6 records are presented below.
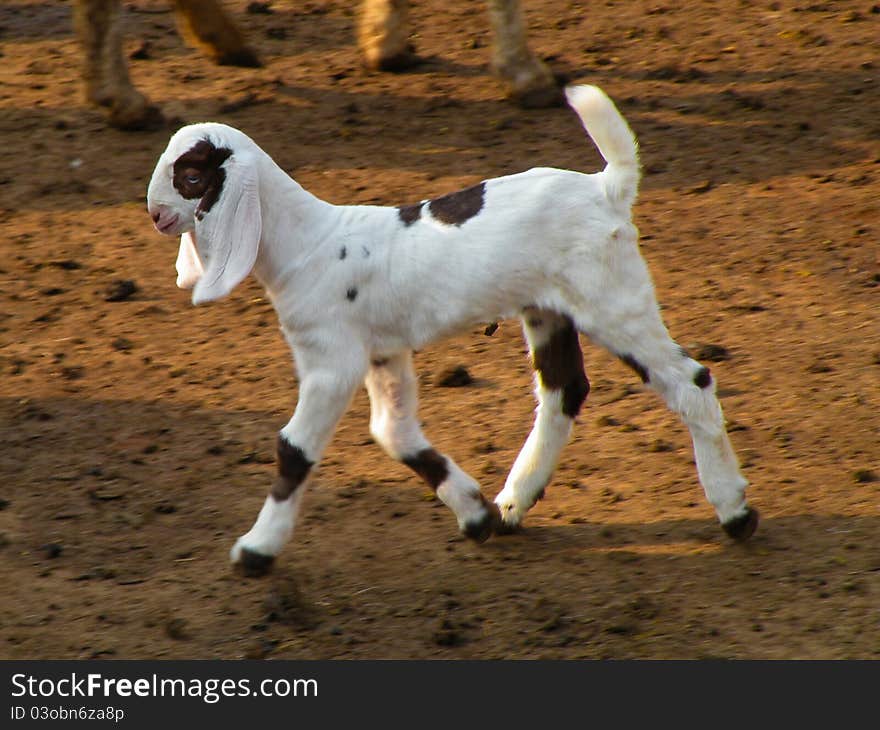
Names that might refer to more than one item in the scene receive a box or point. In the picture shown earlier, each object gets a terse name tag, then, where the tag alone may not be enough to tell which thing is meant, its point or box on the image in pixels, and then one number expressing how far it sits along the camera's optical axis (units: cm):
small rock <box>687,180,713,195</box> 1791
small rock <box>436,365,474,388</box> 1444
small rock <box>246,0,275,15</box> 2347
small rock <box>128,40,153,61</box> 2173
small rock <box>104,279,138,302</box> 1630
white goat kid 1038
